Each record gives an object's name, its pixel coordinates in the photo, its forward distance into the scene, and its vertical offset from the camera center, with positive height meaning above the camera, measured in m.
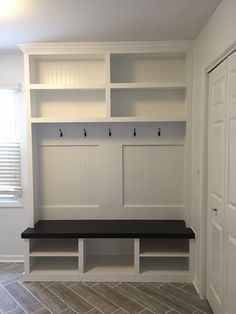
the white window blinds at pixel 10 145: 3.28 +0.04
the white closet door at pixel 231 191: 1.89 -0.31
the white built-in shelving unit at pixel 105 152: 3.08 -0.06
